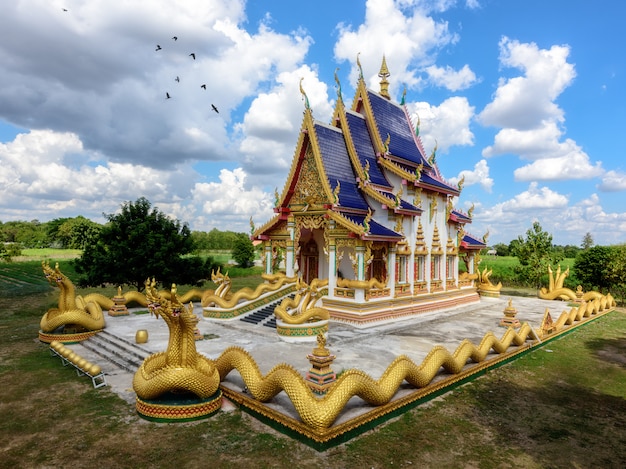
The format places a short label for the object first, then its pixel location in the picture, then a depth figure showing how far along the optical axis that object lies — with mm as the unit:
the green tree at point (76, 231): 69812
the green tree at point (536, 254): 26859
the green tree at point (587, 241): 68750
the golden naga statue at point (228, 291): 15061
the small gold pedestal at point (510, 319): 14352
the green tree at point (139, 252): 18000
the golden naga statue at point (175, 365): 7066
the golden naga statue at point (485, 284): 23734
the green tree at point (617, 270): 24141
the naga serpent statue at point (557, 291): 22319
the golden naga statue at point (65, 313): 12180
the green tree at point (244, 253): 50531
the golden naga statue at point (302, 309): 12414
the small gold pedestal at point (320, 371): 7168
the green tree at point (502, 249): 77475
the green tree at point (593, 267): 26728
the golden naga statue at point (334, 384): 6336
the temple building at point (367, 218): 15219
